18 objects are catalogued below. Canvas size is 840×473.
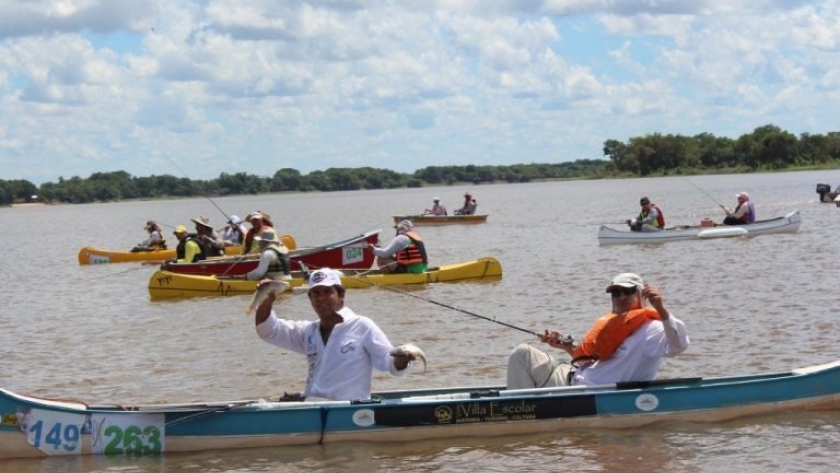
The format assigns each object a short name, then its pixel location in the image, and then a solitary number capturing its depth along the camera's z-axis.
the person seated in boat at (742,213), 33.16
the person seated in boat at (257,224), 22.92
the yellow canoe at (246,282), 23.03
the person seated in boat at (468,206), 49.06
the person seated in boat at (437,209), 49.39
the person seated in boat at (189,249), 25.83
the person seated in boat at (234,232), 31.65
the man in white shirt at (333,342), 9.07
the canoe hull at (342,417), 10.09
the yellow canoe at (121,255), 34.62
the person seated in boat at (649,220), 31.86
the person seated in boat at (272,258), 22.10
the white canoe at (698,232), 31.88
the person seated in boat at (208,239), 26.60
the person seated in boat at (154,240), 35.58
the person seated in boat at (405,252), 22.98
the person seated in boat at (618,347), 9.70
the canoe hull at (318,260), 24.75
